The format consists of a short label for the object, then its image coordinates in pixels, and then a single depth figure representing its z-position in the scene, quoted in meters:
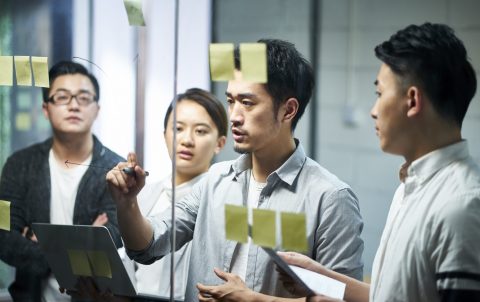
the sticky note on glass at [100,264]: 2.30
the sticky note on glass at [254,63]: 1.95
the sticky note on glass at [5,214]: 2.43
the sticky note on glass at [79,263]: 2.33
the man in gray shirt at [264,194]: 1.92
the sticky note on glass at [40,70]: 2.39
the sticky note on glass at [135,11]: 2.29
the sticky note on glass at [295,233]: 1.90
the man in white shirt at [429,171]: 1.62
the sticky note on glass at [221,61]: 1.99
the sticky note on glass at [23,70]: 2.39
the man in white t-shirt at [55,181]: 2.45
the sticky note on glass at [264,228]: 1.92
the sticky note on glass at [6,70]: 2.40
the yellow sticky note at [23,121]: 2.52
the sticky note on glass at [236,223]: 1.99
